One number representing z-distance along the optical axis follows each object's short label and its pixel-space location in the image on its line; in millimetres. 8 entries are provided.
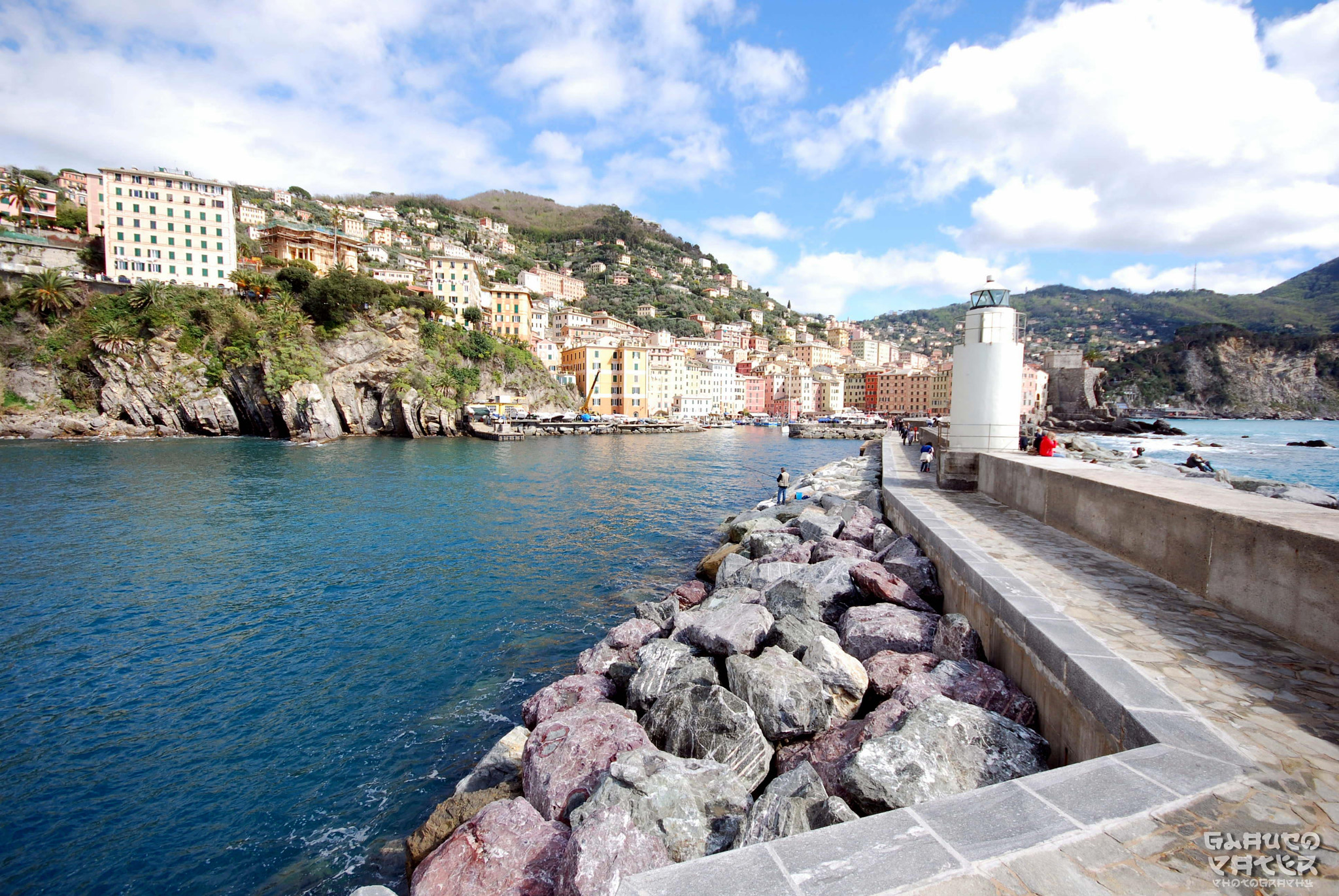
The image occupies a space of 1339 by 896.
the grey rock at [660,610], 8453
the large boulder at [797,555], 9641
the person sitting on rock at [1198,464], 20969
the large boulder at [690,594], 9375
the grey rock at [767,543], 10398
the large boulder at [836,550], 9359
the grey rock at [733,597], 7414
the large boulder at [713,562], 11531
